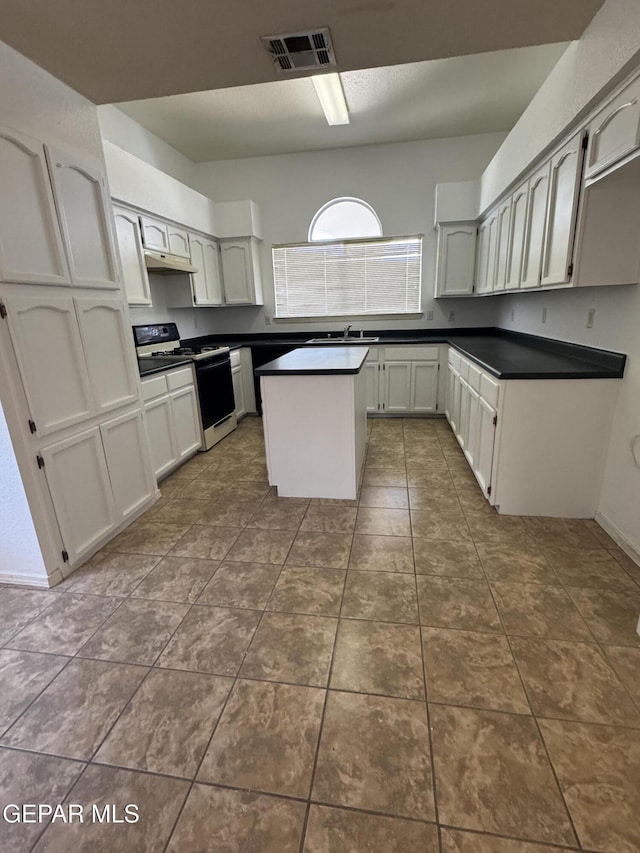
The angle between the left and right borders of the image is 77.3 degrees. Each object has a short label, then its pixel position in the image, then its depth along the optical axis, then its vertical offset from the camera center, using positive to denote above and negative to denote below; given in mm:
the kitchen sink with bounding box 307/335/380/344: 4733 -313
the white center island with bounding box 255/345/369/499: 2656 -731
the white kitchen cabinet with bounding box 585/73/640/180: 1632 +725
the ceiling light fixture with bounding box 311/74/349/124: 2979 +1700
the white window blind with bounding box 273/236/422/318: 4906 +437
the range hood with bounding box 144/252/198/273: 3406 +495
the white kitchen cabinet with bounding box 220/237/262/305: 4859 +556
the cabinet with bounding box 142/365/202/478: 3100 -785
